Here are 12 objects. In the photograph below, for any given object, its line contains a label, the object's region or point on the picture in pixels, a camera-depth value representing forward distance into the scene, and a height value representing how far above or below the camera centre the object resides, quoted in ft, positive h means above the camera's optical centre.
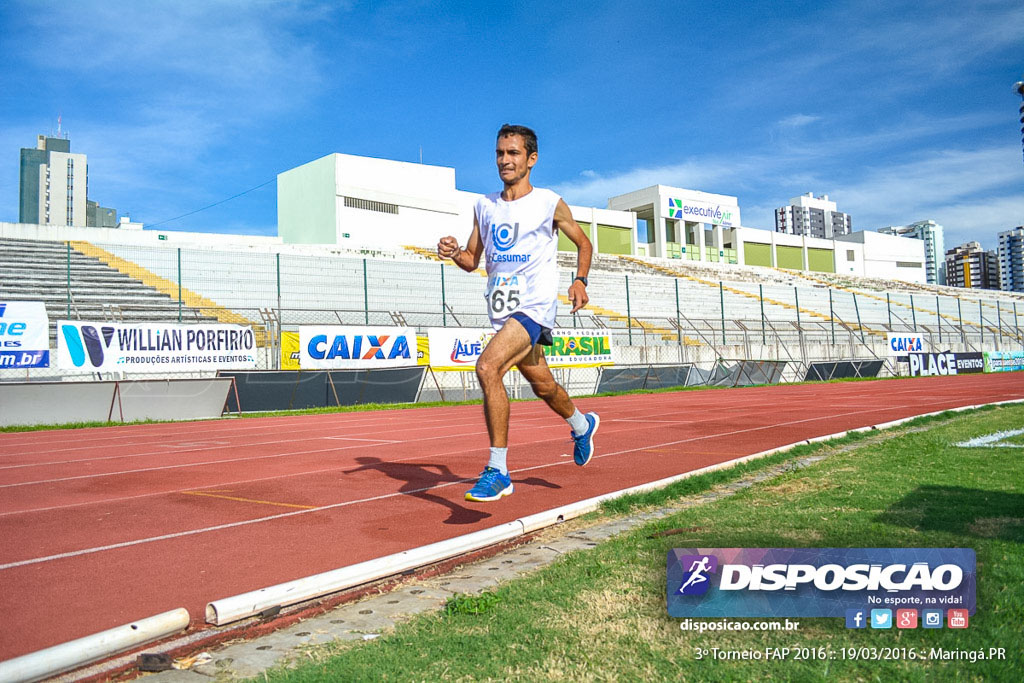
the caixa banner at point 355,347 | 60.85 +2.73
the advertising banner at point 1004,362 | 118.21 -0.42
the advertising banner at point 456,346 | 66.90 +2.74
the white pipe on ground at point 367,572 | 8.51 -2.53
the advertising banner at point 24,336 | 48.98 +3.57
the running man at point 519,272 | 14.52 +2.06
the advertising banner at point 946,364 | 111.65 -0.47
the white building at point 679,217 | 183.73 +38.13
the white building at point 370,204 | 128.16 +31.29
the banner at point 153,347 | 50.47 +2.77
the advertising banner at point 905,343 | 114.21 +2.92
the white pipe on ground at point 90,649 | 6.82 -2.53
